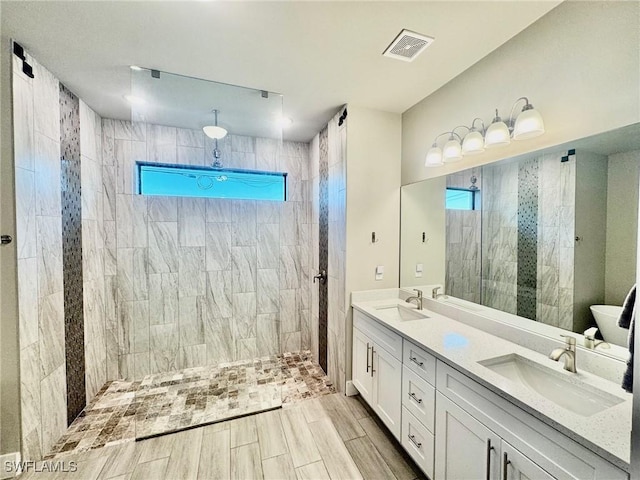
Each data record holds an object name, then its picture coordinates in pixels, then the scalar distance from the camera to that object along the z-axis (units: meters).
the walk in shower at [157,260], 1.77
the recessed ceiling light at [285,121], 2.59
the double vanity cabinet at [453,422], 0.91
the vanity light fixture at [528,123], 1.37
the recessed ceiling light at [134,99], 2.16
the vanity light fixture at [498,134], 1.54
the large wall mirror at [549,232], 1.21
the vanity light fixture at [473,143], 1.71
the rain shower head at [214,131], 2.69
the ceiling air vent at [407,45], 1.49
